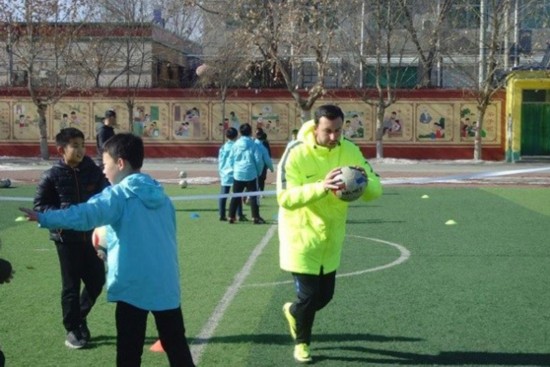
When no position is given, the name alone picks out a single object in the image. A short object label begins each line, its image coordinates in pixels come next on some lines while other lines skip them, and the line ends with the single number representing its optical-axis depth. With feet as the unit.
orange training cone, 24.25
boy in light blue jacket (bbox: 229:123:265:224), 56.29
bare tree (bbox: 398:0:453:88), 137.59
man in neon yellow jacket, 22.65
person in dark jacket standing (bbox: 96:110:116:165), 55.16
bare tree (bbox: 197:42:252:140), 140.77
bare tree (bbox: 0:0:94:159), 133.39
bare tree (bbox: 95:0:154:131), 152.66
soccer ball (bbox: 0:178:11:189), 83.87
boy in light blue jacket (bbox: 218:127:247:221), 56.90
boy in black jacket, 24.36
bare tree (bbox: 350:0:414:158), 134.21
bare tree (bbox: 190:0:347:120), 123.44
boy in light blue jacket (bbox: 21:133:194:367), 18.08
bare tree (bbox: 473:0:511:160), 132.67
